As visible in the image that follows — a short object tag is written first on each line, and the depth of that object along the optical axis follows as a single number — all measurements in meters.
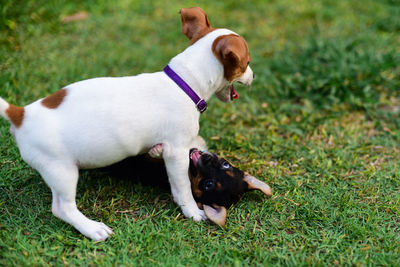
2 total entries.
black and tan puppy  3.09
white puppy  2.69
